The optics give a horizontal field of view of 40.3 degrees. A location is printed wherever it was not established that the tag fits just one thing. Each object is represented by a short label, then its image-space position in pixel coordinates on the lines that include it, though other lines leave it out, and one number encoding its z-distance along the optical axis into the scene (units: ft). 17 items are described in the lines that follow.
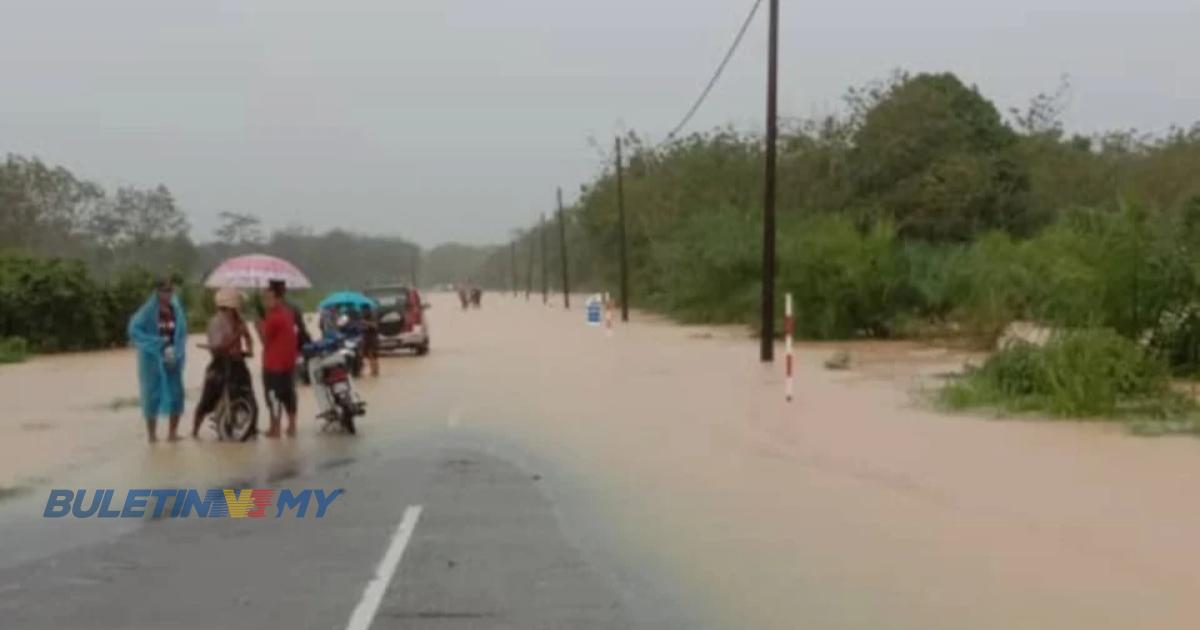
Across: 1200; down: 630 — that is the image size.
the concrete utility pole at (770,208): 99.91
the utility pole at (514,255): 566.03
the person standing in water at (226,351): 56.54
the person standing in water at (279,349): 57.36
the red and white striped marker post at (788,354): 74.91
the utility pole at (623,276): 208.14
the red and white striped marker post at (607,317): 169.36
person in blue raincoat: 55.93
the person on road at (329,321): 80.18
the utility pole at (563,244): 303.27
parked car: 120.47
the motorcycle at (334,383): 59.31
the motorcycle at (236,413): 57.62
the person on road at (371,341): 94.48
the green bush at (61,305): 144.77
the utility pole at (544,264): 389.50
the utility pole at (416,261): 574.43
